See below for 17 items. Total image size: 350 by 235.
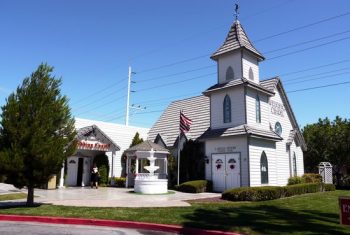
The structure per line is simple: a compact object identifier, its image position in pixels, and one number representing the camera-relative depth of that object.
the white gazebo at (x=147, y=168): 24.44
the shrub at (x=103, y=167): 33.03
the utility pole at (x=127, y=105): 51.27
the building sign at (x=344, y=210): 8.81
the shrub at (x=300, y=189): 22.78
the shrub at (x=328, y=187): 28.24
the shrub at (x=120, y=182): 32.50
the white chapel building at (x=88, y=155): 31.27
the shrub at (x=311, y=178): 31.85
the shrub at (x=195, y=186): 25.16
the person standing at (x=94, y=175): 30.13
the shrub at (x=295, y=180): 30.62
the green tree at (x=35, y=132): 15.97
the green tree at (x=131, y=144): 36.09
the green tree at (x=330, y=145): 48.03
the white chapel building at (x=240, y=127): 25.45
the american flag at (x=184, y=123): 28.22
